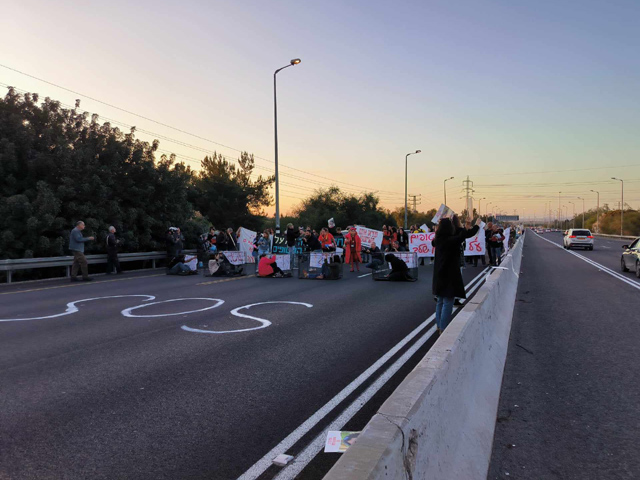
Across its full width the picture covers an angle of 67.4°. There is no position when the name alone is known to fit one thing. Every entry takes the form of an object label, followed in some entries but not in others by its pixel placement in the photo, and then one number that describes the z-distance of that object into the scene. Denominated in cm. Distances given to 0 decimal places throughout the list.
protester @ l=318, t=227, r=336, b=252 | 1878
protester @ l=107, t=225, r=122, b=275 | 1853
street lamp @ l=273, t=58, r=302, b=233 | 2855
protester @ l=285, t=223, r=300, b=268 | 2120
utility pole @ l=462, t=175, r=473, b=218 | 10846
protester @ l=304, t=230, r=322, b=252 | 1948
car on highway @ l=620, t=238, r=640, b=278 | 1687
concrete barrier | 216
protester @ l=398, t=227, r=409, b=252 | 2155
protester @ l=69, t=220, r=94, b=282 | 1608
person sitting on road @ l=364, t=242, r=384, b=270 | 1585
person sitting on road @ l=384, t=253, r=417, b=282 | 1528
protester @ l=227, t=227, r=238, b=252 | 2077
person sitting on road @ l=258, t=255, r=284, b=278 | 1716
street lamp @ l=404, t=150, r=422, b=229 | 5705
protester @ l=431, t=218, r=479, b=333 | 716
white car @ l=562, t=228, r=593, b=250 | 3737
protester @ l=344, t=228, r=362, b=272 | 1984
